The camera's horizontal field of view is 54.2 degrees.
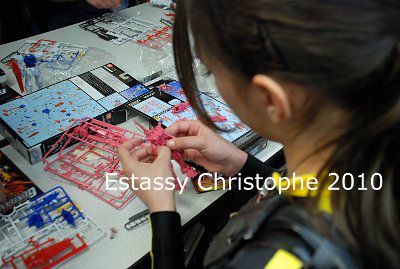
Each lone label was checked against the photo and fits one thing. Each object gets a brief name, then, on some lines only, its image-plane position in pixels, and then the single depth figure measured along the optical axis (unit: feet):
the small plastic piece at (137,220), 3.05
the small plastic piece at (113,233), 2.96
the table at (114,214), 2.81
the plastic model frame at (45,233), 2.72
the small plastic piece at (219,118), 3.89
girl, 1.67
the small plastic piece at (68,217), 2.97
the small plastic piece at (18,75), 4.47
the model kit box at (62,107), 3.56
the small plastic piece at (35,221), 2.92
